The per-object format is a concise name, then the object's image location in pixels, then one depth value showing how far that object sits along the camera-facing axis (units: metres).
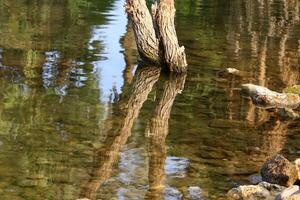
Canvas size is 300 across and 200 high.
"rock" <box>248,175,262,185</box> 15.78
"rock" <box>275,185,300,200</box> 13.31
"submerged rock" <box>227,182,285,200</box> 14.52
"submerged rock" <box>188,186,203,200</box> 14.68
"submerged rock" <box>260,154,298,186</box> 15.20
